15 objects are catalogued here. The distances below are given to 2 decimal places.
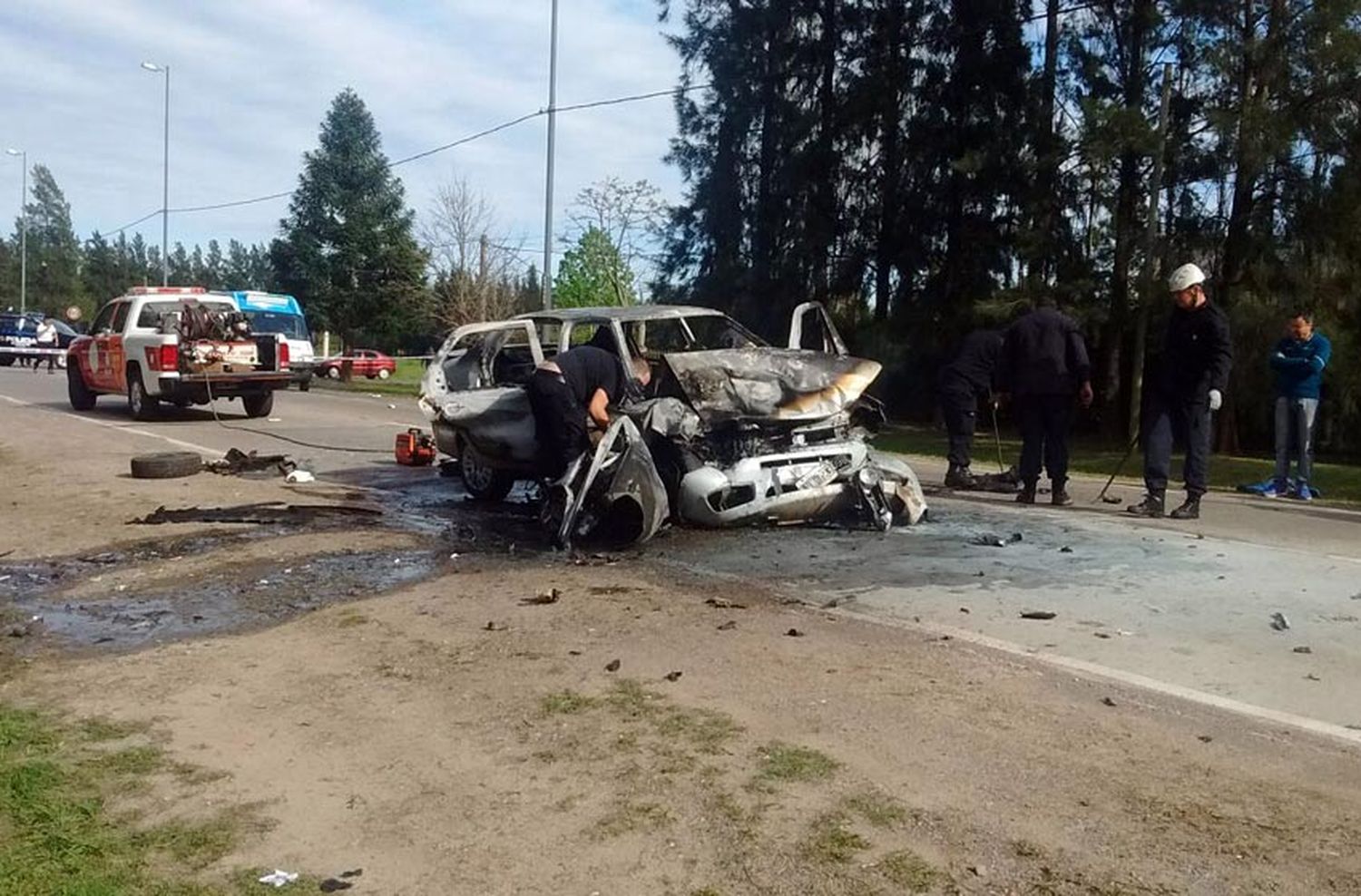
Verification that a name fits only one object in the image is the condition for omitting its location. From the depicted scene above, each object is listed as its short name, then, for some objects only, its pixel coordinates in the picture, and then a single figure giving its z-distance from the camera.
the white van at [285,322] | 29.72
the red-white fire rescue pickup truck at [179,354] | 18.08
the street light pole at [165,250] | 43.13
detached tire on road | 11.97
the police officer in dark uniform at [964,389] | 11.52
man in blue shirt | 12.14
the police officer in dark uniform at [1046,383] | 10.09
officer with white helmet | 9.30
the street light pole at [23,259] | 64.00
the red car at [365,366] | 42.06
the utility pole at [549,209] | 26.66
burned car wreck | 8.10
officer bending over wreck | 8.55
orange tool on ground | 13.60
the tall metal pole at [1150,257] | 18.75
